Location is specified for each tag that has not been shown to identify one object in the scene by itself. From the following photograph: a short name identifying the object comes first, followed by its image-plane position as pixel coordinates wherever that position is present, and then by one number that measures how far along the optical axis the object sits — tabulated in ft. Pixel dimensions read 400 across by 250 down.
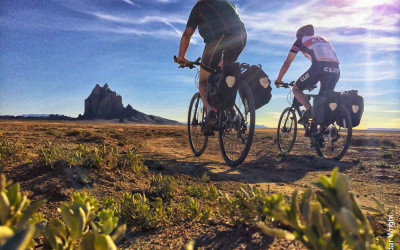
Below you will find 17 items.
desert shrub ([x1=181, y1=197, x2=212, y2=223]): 4.93
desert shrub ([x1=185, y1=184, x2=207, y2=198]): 6.52
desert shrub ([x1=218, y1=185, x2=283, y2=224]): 4.27
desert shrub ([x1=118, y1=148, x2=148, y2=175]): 8.88
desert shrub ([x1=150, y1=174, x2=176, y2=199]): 6.81
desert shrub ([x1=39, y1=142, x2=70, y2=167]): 8.53
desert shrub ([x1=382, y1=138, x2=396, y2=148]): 32.19
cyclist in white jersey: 18.49
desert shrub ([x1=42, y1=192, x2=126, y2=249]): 2.15
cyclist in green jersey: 13.28
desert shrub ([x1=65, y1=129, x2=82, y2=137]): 23.95
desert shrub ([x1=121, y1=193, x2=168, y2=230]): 4.90
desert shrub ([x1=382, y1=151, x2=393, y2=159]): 20.17
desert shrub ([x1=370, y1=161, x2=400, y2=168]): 15.34
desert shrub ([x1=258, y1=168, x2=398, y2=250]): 2.04
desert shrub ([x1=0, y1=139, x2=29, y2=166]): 9.70
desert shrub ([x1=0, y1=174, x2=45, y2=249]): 1.58
